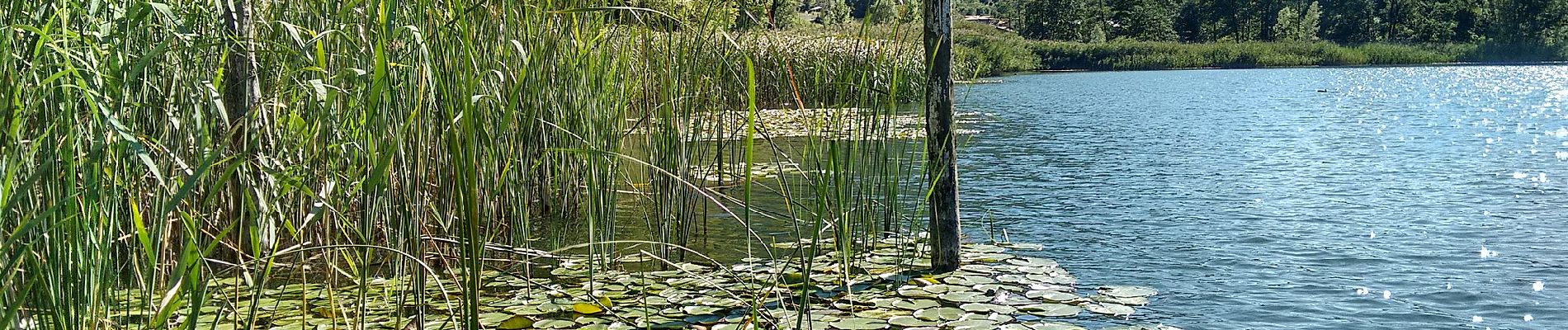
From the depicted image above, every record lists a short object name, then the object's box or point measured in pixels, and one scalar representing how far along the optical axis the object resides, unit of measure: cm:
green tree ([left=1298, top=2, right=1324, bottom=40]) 6225
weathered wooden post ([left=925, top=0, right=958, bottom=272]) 417
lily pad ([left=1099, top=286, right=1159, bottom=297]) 452
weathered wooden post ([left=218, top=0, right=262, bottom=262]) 348
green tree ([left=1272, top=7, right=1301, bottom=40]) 6317
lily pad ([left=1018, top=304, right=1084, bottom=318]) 405
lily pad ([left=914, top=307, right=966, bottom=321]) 388
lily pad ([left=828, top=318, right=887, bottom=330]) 375
